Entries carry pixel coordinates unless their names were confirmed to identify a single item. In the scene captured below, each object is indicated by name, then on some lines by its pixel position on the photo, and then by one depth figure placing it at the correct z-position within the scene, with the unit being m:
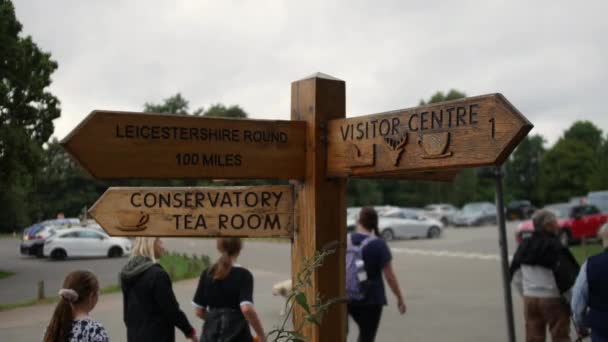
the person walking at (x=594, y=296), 4.16
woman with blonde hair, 3.97
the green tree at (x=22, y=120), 10.50
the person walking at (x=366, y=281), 5.29
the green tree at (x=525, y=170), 74.12
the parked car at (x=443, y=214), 44.91
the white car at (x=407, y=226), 29.47
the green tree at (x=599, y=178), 41.50
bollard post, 13.40
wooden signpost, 2.31
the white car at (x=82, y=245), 19.72
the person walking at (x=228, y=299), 3.96
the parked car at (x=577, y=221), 22.58
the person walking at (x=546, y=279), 5.61
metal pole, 5.85
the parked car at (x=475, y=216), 41.72
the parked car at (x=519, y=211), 48.38
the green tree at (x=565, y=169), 62.66
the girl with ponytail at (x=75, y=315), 3.14
